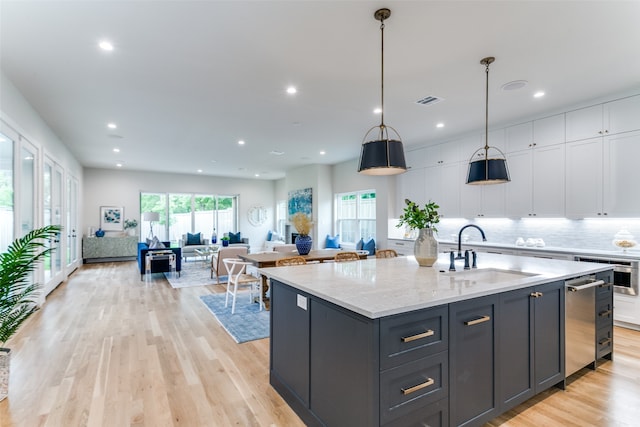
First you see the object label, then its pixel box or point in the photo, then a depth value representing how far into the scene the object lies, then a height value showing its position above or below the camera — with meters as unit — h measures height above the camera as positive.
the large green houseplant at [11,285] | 2.27 -0.50
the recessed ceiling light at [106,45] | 2.77 +1.49
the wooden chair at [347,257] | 4.36 -0.58
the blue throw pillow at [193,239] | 9.90 -0.78
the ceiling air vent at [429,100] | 4.09 +1.49
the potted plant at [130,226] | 10.07 -0.38
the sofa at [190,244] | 9.30 -0.93
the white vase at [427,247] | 2.77 -0.29
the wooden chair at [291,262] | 3.80 -0.58
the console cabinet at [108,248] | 9.23 -1.01
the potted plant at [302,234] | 5.02 -0.32
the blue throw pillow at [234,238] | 10.60 -0.80
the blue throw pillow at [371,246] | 7.25 -0.74
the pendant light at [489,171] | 3.09 +0.42
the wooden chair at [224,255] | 6.13 -0.79
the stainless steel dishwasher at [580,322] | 2.47 -0.87
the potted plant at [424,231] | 2.76 -0.15
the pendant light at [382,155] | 2.42 +0.46
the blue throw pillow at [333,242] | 8.36 -0.74
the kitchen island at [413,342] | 1.59 -0.75
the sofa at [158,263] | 6.80 -1.07
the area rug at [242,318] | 3.71 -1.39
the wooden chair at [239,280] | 4.50 -0.97
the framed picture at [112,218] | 9.93 -0.13
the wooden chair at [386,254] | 4.40 -0.55
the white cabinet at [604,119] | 3.85 +1.22
